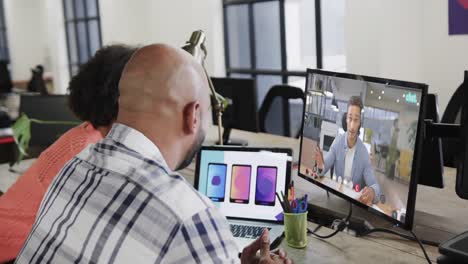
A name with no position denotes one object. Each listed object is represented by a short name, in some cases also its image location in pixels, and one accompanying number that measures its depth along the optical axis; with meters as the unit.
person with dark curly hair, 1.69
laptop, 1.62
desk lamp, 1.78
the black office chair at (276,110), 3.62
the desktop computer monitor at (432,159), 1.57
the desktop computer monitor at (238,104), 2.70
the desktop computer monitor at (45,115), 2.88
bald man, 0.86
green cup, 1.44
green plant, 2.65
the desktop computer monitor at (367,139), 1.29
